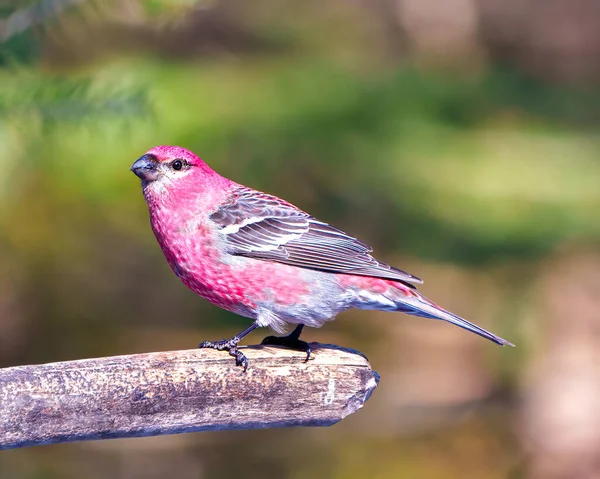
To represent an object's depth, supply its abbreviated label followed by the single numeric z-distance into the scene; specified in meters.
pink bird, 6.93
